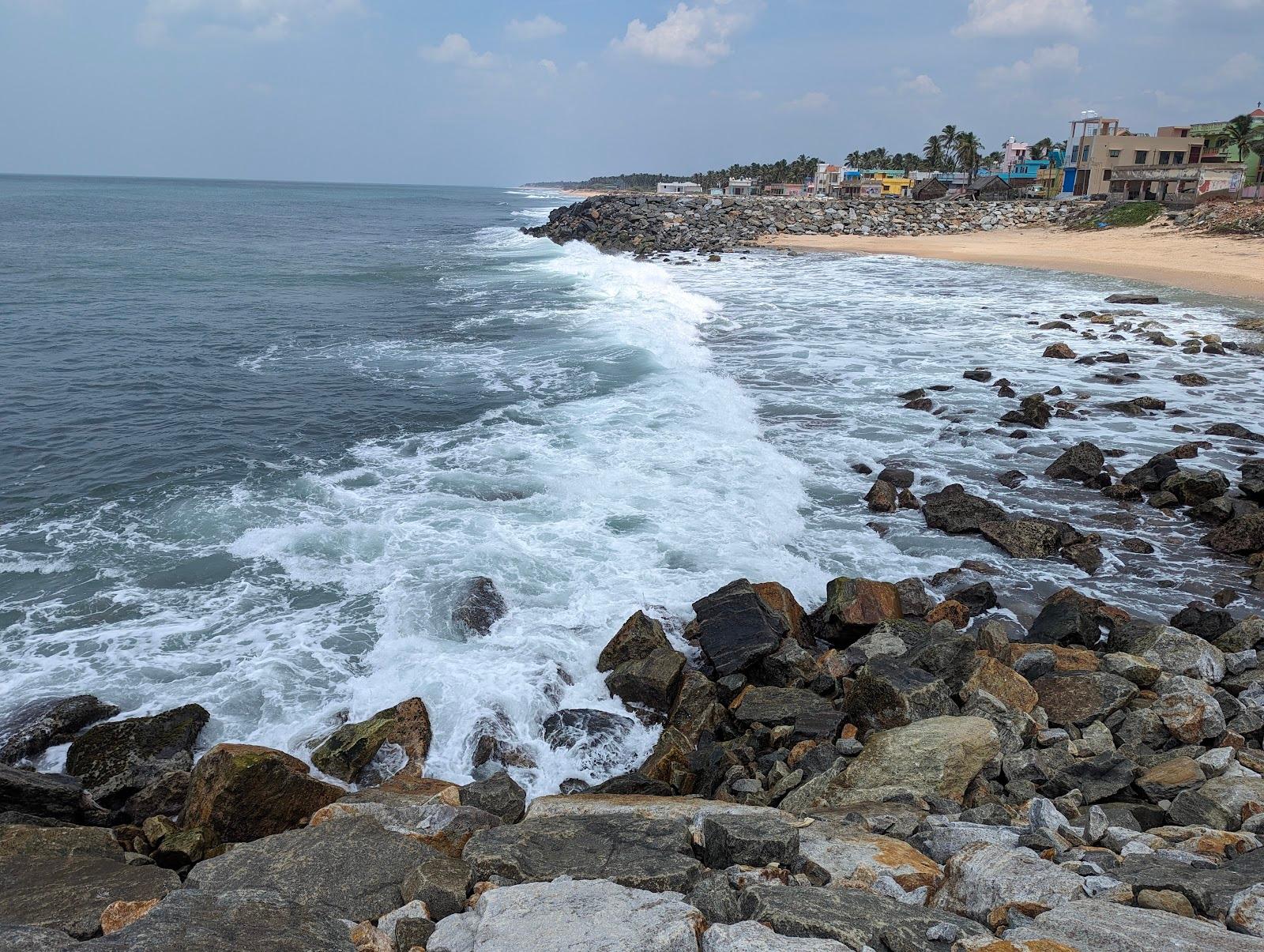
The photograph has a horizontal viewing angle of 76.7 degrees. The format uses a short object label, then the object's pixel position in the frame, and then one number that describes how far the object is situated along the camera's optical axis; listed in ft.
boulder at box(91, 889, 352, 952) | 13.87
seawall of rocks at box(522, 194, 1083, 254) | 206.28
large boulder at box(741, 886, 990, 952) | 13.66
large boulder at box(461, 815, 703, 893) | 16.74
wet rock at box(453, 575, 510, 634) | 33.76
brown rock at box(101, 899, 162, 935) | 15.90
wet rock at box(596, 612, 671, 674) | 31.30
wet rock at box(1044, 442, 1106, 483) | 48.26
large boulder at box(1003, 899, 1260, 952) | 12.63
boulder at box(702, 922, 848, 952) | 13.26
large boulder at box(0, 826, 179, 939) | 16.22
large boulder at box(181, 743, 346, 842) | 22.36
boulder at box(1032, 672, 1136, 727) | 25.85
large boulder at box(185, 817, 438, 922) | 17.28
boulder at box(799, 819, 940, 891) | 16.56
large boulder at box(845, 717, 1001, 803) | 21.84
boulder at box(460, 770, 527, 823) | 22.26
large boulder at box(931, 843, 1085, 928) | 14.73
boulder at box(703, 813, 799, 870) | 17.28
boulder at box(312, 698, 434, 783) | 25.88
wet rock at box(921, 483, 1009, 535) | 42.37
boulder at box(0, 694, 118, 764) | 26.55
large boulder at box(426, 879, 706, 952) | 13.89
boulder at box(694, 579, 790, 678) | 30.45
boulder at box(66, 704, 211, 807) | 25.14
